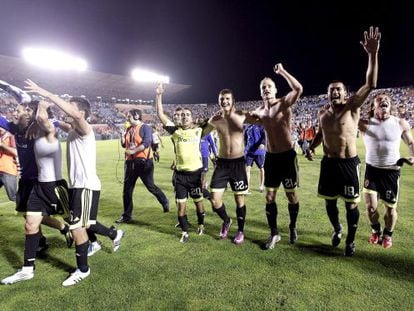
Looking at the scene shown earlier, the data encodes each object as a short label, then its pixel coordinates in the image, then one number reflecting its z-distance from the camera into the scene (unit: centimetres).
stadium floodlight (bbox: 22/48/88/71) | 3969
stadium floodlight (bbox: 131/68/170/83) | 5184
